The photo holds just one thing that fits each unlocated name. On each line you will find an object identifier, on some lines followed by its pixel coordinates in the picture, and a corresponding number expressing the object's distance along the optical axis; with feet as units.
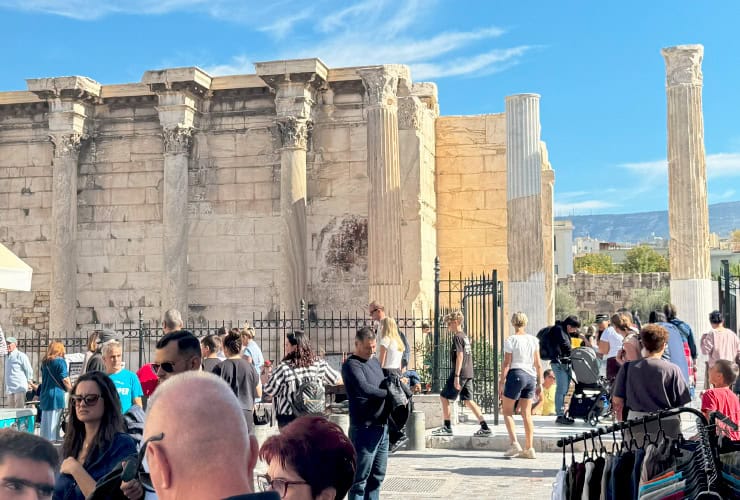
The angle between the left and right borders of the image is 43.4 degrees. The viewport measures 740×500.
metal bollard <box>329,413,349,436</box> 32.96
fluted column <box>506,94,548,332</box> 58.59
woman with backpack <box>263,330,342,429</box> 22.88
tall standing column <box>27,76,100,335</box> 65.16
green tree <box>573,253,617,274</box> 330.54
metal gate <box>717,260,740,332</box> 42.76
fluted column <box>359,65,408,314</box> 59.47
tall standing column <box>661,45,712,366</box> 61.72
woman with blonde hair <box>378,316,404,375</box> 31.58
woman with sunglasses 13.11
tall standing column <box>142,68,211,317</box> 63.52
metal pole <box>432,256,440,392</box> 41.95
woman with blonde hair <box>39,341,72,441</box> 34.01
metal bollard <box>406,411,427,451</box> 37.50
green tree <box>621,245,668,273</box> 295.48
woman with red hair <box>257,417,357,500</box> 9.24
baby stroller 39.27
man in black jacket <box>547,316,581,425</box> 40.91
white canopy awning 26.89
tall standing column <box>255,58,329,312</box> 61.82
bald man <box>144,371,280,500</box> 6.19
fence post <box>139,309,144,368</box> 48.65
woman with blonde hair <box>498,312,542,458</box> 32.71
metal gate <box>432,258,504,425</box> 41.24
